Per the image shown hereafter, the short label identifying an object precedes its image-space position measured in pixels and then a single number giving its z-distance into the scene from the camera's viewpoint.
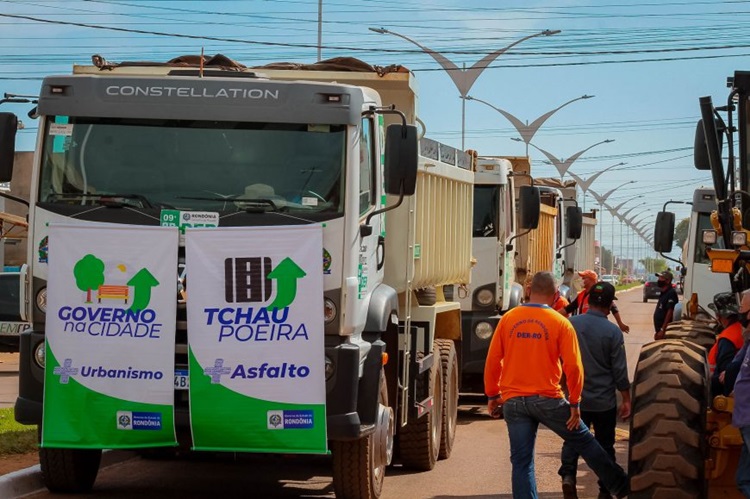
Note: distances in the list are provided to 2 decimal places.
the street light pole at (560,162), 64.31
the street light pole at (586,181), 78.96
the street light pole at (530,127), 50.83
